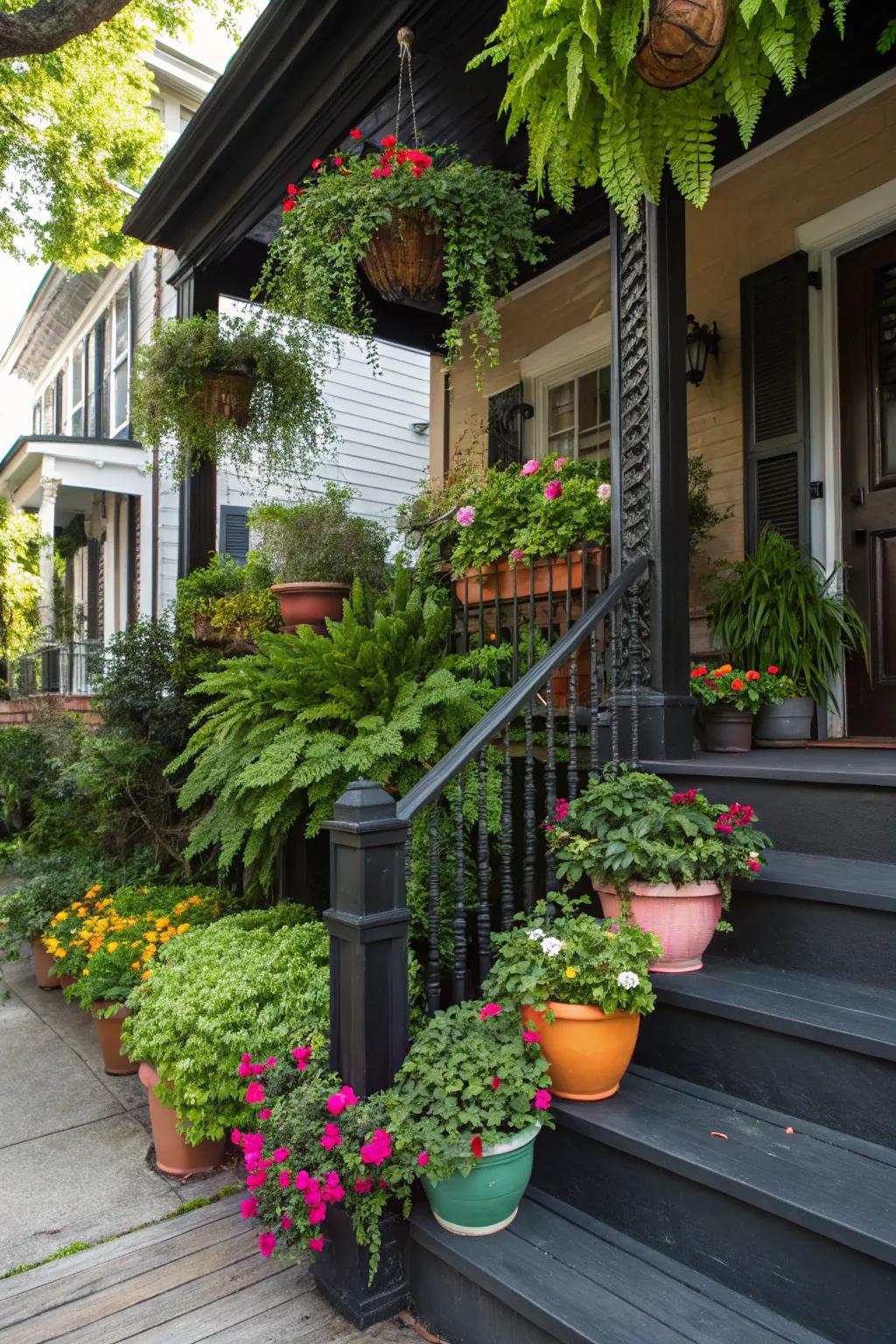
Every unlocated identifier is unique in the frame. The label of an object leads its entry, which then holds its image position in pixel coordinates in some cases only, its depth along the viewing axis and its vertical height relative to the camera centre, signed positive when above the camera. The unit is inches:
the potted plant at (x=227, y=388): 175.8 +65.1
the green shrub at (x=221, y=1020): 91.6 -35.6
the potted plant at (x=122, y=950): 124.0 -38.4
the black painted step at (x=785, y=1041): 68.7 -30.2
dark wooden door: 149.0 +39.1
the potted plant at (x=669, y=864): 83.7 -16.8
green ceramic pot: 69.5 -40.6
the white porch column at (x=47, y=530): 325.7 +67.6
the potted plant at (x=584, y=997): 75.1 -26.8
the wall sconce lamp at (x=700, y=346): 173.6 +71.0
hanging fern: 81.7 +62.0
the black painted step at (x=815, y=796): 92.2 -11.7
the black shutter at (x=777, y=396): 157.0 +55.7
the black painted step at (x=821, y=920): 79.6 -22.1
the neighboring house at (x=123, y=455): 305.0 +97.0
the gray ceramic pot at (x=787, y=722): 137.2 -4.5
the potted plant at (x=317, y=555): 168.7 +30.5
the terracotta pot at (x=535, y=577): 137.2 +20.1
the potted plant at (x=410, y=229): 134.0 +75.1
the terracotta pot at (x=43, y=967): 164.9 -52.2
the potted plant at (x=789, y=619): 144.0 +13.0
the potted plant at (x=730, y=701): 131.5 -1.0
